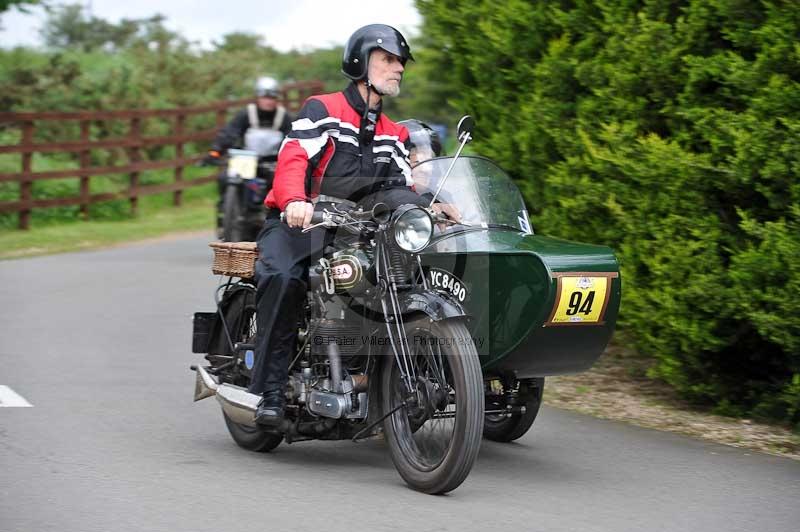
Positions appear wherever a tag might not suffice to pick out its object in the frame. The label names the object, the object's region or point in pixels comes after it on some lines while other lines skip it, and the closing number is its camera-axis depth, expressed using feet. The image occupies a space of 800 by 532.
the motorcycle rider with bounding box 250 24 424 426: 32.59
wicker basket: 34.93
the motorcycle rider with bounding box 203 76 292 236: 74.86
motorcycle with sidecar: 29.97
